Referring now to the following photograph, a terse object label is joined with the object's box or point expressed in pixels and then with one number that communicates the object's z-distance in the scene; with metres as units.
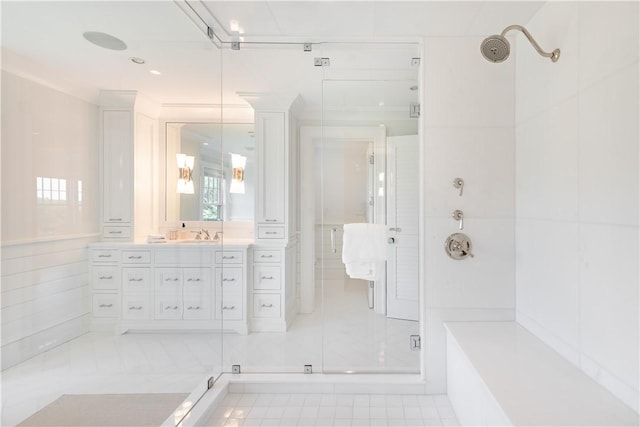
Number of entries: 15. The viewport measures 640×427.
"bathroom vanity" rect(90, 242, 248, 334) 3.04
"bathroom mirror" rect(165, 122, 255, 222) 3.40
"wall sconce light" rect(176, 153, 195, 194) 3.50
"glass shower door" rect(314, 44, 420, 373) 2.58
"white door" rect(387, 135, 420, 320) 2.64
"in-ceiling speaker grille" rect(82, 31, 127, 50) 2.24
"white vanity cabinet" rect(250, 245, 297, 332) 3.09
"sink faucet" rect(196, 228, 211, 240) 3.48
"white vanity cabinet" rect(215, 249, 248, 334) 3.07
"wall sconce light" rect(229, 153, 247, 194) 3.36
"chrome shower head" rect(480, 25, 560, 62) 1.60
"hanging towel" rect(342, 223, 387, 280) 2.68
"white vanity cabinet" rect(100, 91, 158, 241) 3.12
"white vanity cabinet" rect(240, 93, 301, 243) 3.15
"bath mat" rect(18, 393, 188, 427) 1.84
